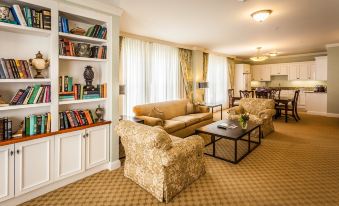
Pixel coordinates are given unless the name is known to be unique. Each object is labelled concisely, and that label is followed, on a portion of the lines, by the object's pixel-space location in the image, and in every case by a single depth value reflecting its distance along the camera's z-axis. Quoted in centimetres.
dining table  674
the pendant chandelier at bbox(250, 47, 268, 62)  736
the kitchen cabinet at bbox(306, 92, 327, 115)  796
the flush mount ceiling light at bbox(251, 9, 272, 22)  353
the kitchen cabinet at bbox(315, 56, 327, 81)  814
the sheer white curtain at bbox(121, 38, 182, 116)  516
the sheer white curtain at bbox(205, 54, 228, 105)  880
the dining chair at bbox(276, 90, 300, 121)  694
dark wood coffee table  356
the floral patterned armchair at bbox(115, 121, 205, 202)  235
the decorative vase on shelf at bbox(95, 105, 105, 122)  329
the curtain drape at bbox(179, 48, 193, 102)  700
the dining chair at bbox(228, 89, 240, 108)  819
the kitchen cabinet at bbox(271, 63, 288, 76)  997
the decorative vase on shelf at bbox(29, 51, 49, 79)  260
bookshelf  245
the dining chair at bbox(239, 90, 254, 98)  795
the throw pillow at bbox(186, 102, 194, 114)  599
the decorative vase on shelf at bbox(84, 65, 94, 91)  320
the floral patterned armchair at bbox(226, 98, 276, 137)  511
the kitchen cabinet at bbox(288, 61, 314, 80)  920
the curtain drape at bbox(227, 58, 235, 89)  1019
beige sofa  441
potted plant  410
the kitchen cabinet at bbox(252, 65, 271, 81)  1059
